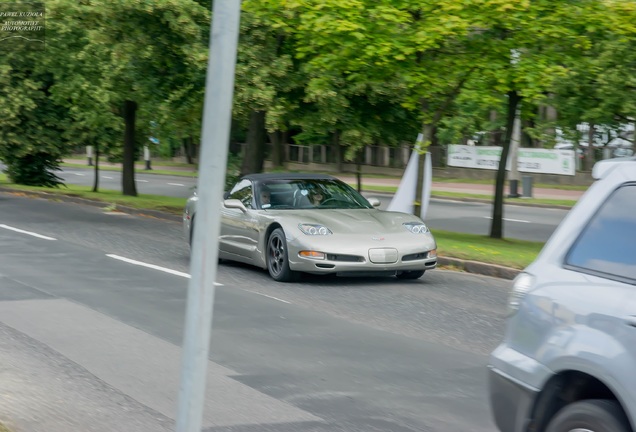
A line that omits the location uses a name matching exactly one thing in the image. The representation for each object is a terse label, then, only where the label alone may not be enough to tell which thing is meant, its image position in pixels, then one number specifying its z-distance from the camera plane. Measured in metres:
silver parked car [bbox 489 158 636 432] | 3.92
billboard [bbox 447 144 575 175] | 42.03
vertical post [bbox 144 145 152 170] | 59.19
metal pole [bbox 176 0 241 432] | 3.69
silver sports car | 12.10
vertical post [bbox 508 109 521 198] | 36.75
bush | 35.09
